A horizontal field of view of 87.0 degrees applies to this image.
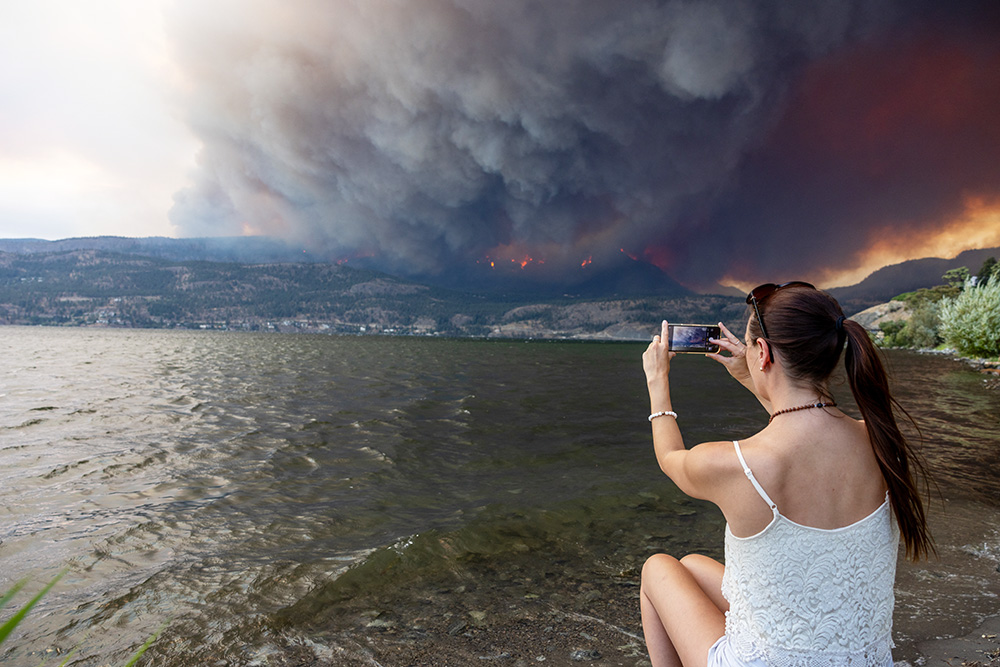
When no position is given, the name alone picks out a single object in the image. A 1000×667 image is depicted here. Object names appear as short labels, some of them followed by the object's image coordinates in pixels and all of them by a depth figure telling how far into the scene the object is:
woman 2.34
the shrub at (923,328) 69.12
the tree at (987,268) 76.47
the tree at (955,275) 86.29
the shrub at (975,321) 36.12
